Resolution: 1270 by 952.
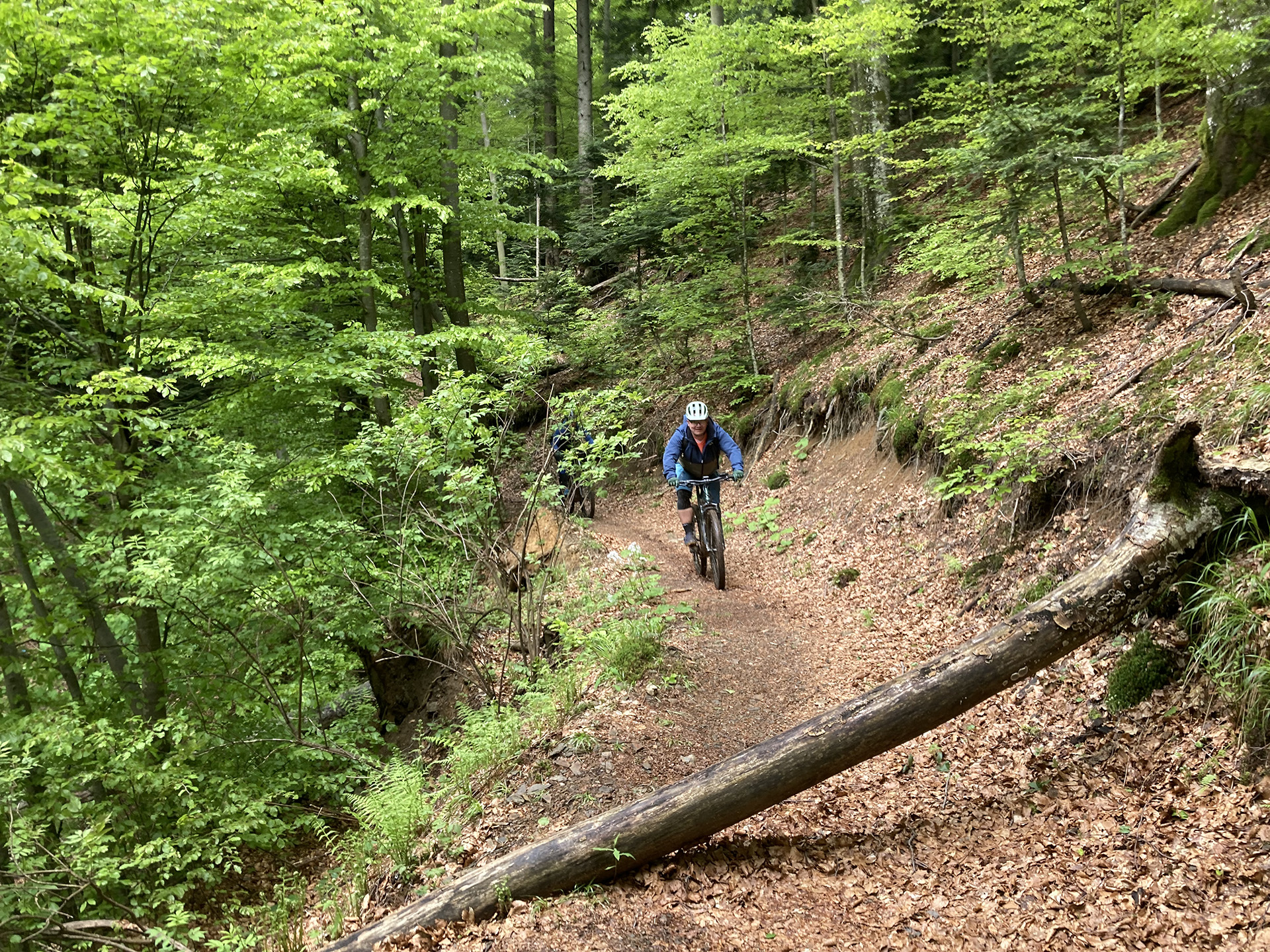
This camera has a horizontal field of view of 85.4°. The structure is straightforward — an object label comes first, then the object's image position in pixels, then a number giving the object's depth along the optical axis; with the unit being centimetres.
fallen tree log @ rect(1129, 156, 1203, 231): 923
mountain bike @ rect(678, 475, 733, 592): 884
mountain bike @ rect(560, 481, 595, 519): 1358
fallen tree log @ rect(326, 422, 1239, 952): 393
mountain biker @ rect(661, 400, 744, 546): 879
